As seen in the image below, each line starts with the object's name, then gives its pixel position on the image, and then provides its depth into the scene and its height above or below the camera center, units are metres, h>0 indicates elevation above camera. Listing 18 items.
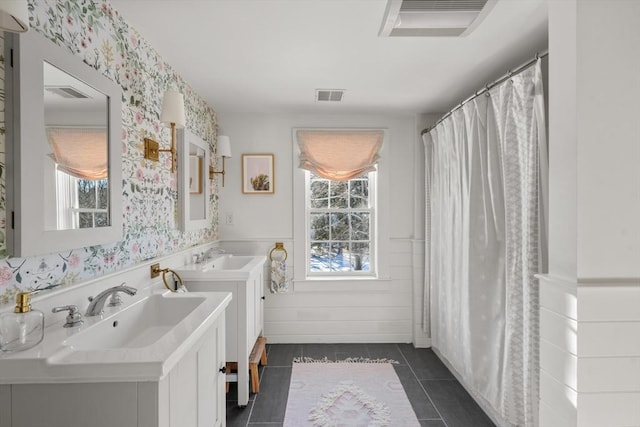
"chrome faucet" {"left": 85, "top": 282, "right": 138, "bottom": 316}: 1.34 -0.33
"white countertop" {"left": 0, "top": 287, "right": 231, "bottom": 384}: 0.94 -0.41
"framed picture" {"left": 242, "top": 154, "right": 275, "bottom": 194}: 3.47 +0.40
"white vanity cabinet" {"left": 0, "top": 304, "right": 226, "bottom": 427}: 0.96 -0.53
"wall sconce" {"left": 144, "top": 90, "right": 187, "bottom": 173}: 1.91 +0.57
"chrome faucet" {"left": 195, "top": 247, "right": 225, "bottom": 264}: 2.69 -0.34
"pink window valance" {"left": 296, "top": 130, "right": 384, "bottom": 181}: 3.42 +0.59
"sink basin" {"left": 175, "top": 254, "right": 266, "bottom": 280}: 2.33 -0.41
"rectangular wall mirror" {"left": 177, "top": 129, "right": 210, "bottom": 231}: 2.53 +0.25
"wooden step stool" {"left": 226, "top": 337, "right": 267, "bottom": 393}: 2.46 -1.13
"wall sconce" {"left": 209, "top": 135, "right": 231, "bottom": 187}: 3.17 +0.60
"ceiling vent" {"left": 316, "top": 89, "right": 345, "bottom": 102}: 2.81 +0.98
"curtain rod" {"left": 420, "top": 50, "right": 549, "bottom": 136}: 1.71 +0.76
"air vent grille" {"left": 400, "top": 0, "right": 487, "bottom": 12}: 1.56 +0.95
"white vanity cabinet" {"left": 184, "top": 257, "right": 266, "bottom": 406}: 2.34 -0.69
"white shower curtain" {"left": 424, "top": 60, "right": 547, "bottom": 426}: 1.76 -0.17
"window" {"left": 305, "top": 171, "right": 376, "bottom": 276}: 3.62 -0.11
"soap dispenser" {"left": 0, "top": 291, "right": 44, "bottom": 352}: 0.99 -0.33
